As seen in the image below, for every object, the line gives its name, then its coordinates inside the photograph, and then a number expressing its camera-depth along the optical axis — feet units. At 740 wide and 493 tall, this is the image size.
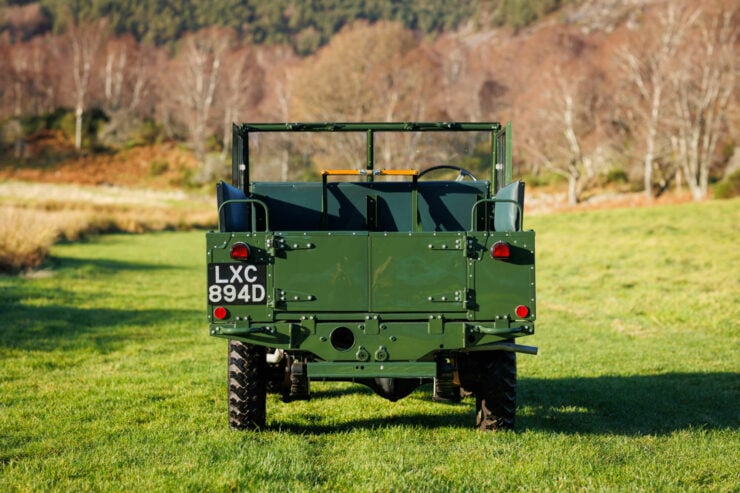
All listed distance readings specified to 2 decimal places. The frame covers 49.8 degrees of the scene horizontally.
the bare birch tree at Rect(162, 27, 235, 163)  232.53
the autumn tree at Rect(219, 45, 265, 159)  235.20
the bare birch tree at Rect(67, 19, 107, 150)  238.89
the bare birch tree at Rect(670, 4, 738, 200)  144.25
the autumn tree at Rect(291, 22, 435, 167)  170.81
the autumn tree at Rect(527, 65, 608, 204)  168.86
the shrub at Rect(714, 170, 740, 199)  130.00
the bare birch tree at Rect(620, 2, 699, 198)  149.89
